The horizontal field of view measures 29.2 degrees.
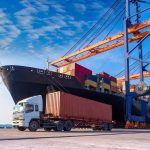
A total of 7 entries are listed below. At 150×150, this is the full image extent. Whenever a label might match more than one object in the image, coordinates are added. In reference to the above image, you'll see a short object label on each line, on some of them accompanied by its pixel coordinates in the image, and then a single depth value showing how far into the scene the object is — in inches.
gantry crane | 1583.9
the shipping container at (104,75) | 1583.4
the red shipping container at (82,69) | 1446.9
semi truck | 941.2
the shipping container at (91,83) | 1468.3
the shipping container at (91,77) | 1485.9
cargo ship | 1211.6
